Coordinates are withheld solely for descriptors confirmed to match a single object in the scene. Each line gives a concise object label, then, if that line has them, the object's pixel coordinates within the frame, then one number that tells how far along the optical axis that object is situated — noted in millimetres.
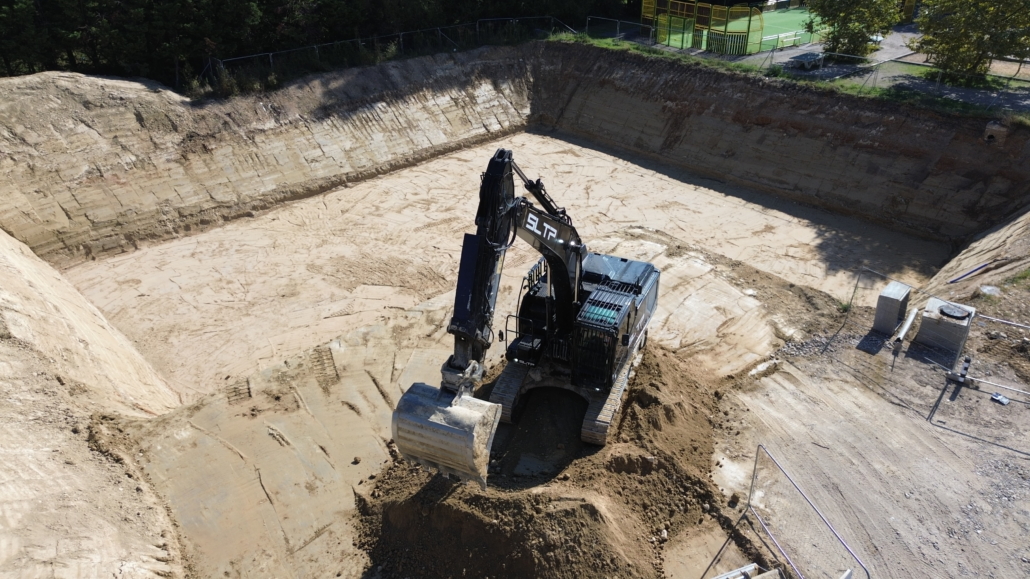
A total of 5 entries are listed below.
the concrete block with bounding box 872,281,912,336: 14117
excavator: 8289
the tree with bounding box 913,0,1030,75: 21094
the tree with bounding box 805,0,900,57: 24844
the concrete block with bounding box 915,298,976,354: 13148
